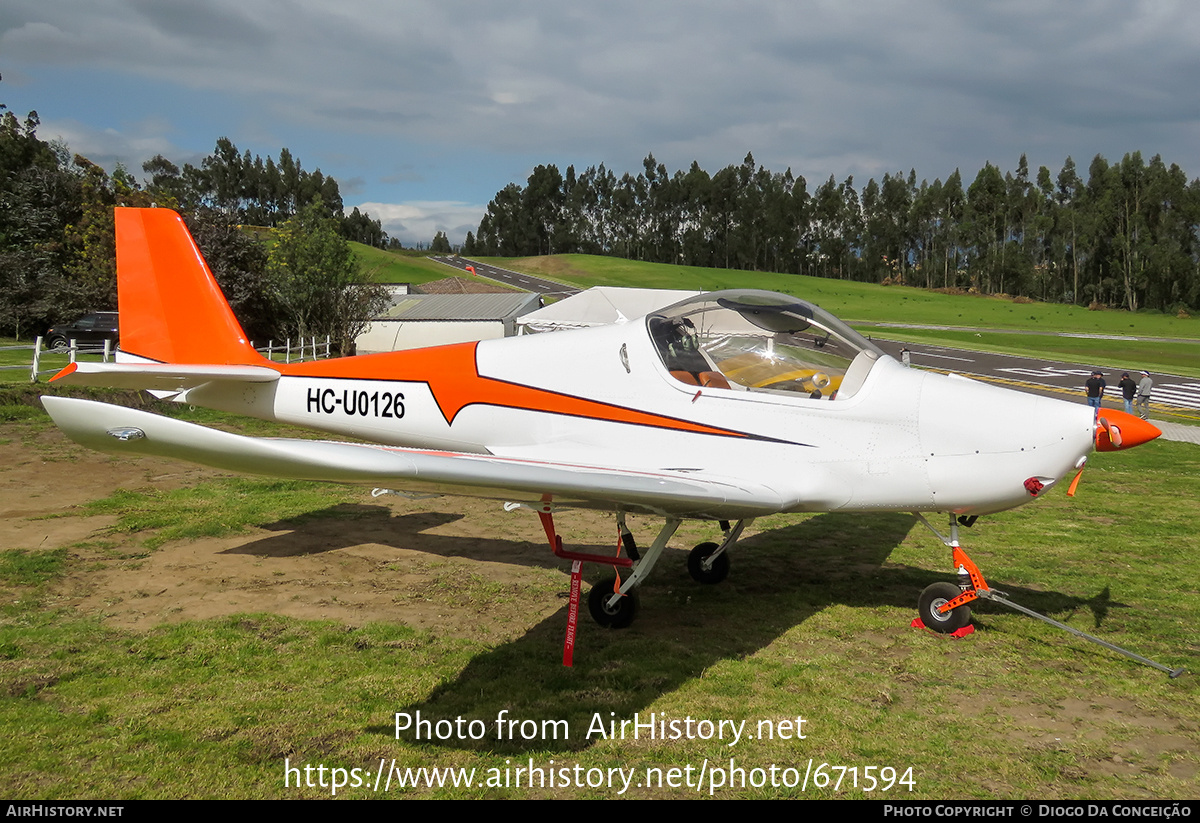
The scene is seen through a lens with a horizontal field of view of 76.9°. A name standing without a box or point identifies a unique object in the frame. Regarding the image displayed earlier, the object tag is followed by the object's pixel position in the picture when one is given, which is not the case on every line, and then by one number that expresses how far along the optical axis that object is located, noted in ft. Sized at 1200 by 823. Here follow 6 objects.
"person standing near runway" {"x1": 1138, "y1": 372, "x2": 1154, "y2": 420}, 72.43
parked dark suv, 99.09
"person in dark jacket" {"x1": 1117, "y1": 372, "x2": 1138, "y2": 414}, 71.82
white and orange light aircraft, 17.06
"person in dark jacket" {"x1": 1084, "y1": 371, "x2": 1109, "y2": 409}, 69.05
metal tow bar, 17.18
